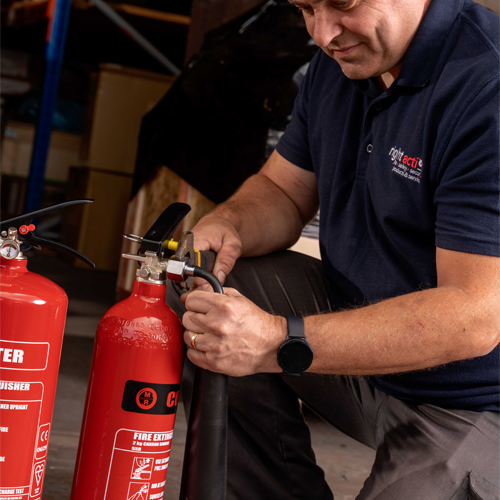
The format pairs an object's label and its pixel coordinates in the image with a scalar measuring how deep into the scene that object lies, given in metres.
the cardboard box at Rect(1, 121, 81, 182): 5.60
